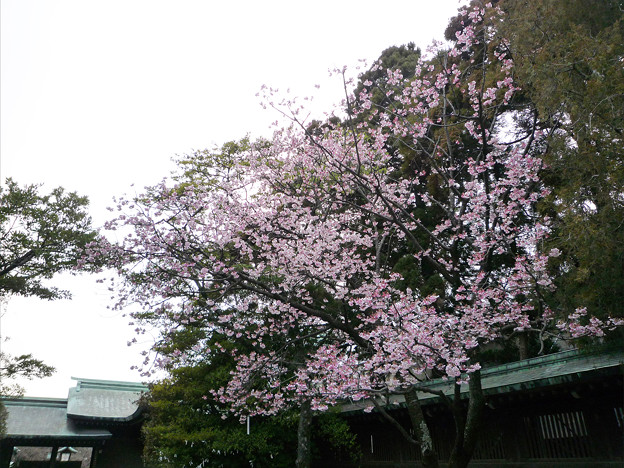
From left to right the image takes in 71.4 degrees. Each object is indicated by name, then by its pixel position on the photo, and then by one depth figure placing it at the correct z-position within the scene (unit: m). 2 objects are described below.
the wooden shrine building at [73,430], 15.69
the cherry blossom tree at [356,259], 6.64
